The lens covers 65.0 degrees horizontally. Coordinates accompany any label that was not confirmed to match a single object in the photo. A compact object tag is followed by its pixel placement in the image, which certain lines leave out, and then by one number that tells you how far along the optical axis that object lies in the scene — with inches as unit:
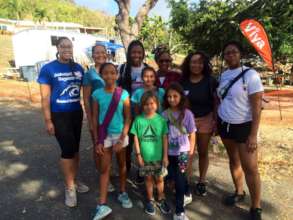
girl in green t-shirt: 88.0
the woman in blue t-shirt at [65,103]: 91.4
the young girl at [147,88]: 92.7
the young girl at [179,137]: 88.4
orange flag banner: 193.9
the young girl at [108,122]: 88.0
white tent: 667.9
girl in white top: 82.1
